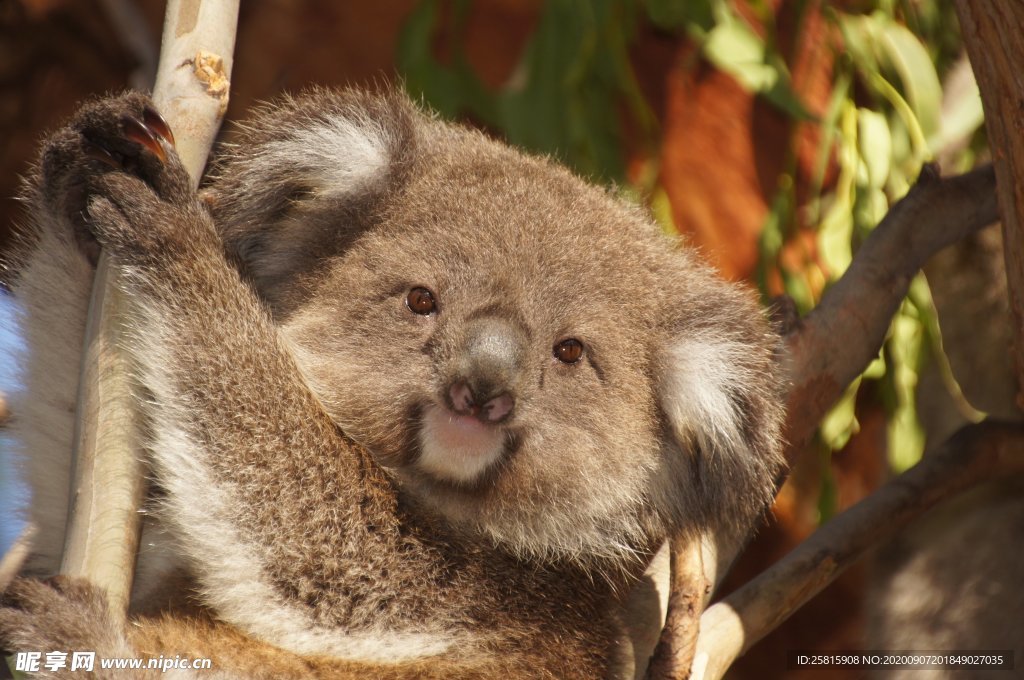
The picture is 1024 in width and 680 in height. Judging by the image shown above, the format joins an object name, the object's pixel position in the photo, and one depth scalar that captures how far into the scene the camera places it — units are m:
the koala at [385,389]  4.02
